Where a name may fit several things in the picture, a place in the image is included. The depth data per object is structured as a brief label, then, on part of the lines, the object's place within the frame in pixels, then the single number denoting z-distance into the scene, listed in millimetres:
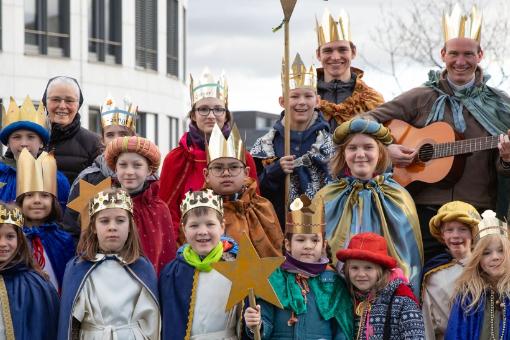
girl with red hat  6691
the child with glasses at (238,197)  7707
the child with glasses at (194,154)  8305
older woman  8617
